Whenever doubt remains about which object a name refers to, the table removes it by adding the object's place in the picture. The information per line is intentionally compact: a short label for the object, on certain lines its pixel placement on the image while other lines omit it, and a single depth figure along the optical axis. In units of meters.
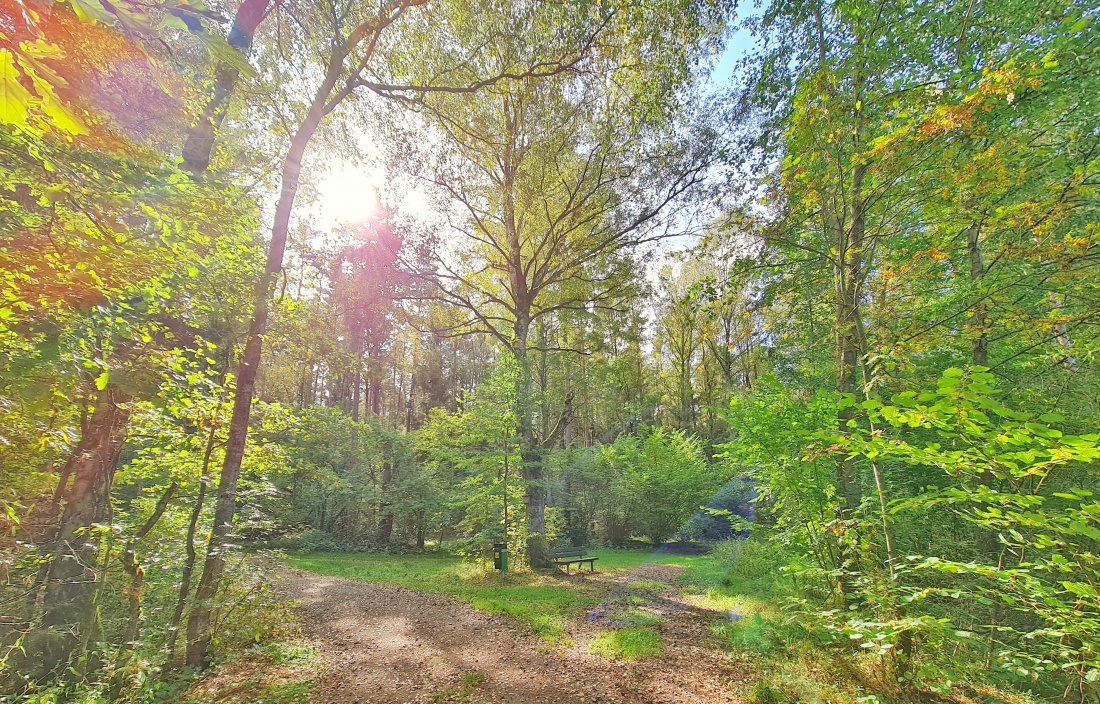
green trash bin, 10.03
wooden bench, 10.59
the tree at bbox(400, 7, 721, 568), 10.10
